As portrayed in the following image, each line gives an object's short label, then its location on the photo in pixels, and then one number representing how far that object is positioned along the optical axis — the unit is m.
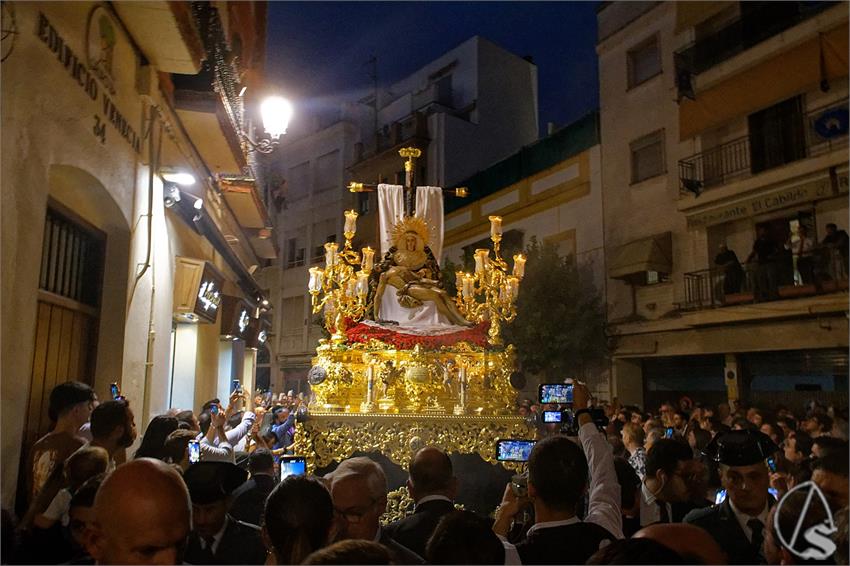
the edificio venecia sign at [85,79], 3.95
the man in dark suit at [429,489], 2.98
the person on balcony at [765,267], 11.30
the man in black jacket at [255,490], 3.46
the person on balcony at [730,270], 12.03
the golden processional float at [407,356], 7.07
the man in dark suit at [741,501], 2.55
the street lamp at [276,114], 7.51
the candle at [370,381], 7.40
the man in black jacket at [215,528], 2.56
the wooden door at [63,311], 4.70
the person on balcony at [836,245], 9.80
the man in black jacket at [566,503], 2.45
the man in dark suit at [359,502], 2.60
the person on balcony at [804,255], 10.52
